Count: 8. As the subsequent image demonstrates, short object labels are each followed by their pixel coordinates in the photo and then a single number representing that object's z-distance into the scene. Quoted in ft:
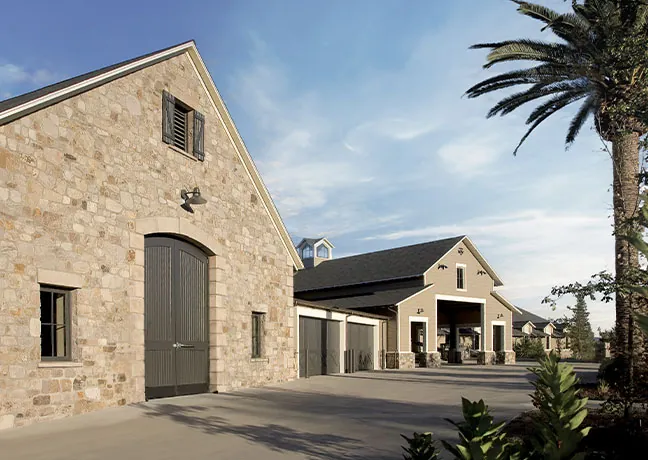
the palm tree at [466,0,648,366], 40.93
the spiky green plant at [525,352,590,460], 8.92
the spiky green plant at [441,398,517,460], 8.87
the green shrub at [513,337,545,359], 144.31
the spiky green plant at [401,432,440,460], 10.27
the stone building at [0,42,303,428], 33.06
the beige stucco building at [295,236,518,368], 100.68
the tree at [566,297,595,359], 157.48
